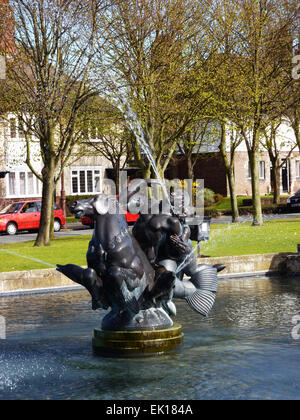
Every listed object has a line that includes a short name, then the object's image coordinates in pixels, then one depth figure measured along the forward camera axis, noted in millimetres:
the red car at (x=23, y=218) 38625
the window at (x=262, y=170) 60531
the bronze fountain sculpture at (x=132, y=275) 8719
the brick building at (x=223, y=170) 56478
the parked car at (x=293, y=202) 45750
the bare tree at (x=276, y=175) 48562
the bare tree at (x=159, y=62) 26938
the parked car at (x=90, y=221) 39312
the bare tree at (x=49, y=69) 23219
